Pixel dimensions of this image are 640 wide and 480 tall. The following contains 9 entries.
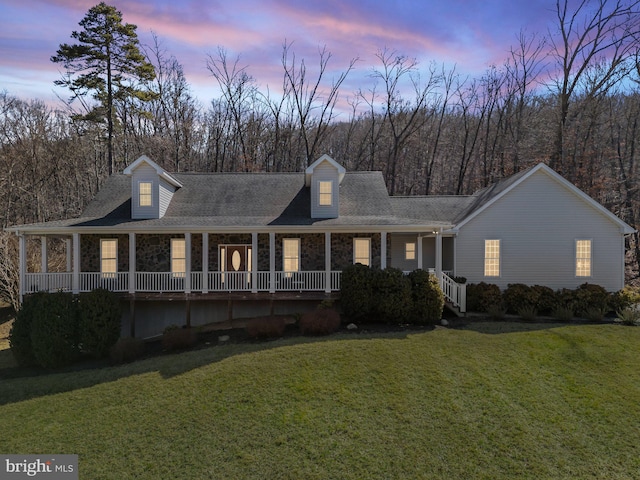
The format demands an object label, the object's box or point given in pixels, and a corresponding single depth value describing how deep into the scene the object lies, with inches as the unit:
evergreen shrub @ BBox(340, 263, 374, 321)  486.3
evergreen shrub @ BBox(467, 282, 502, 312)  549.6
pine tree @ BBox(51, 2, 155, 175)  874.1
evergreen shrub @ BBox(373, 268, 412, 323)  479.8
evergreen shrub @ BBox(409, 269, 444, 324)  482.6
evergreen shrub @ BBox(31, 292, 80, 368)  450.6
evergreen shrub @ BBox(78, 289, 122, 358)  470.3
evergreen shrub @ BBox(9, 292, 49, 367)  464.4
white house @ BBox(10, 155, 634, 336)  566.8
